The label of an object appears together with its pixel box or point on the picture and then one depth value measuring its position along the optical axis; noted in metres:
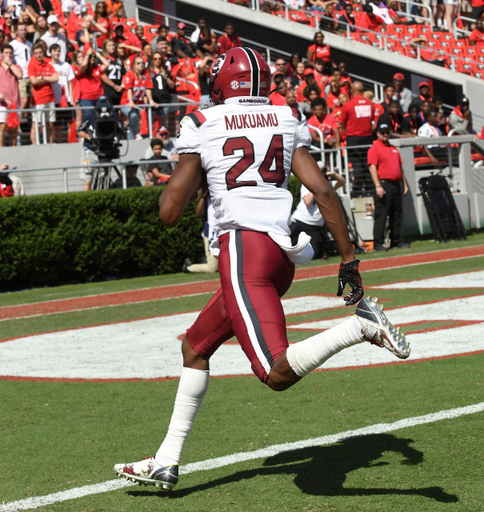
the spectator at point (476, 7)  29.45
